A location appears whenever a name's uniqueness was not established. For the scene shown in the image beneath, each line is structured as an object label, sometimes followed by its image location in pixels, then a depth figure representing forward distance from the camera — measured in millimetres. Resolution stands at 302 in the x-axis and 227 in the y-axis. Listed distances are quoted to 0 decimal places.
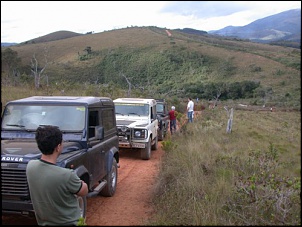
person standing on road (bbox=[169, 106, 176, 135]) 15891
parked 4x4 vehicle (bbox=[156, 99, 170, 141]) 14475
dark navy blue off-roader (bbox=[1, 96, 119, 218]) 4155
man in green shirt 2857
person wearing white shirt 18097
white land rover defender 10117
